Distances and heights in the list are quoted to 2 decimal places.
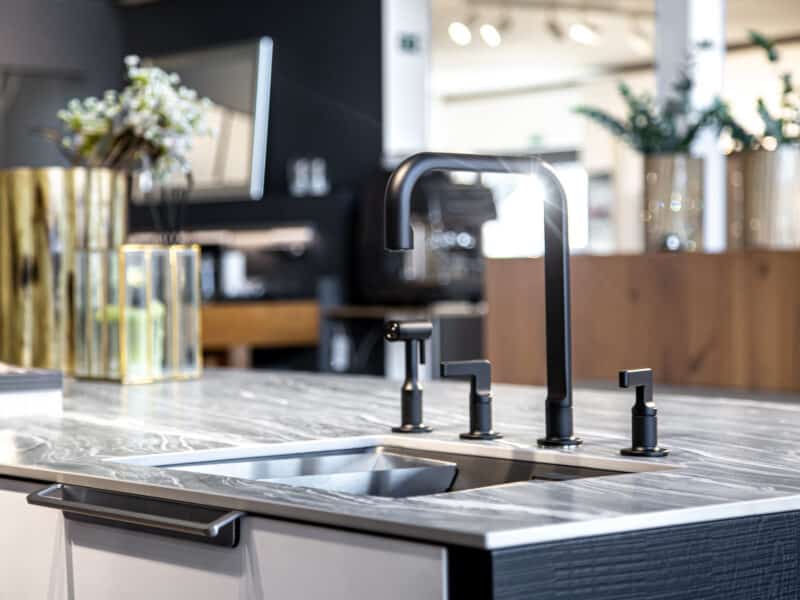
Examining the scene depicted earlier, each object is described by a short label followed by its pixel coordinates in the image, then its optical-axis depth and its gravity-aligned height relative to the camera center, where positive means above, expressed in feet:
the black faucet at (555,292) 4.48 -0.06
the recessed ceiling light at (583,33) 33.42 +6.34
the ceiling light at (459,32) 33.01 +6.33
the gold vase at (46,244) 8.09 +0.24
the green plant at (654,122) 11.49 +1.39
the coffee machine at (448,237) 22.31 +0.68
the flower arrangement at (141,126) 8.11 +1.00
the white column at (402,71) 24.68 +3.96
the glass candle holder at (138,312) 7.69 -0.20
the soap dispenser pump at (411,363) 4.78 -0.34
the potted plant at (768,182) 10.82 +0.76
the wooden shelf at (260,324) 22.75 -0.82
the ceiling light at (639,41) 33.58 +6.22
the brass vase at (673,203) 11.23 +0.62
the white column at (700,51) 14.96 +2.59
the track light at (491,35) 33.14 +6.31
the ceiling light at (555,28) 32.32 +6.27
